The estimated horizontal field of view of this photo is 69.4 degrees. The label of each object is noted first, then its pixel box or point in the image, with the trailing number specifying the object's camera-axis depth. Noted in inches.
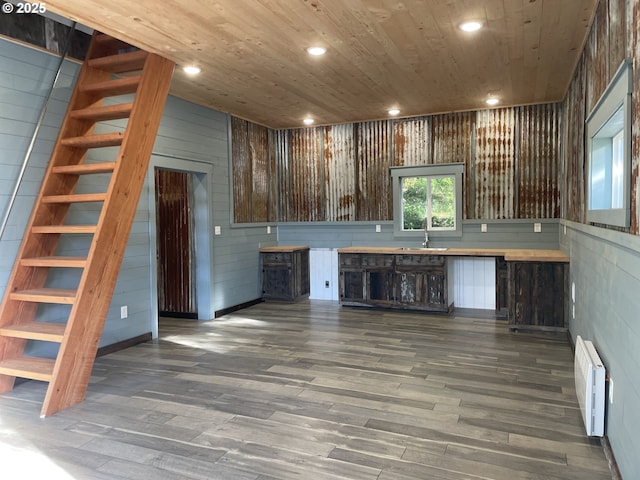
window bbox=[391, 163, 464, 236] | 272.2
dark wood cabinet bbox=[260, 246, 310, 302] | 292.5
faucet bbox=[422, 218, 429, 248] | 276.7
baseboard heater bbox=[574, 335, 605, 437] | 104.1
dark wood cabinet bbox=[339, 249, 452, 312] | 252.8
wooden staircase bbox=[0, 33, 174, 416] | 133.5
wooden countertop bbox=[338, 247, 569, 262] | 208.5
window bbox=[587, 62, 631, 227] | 89.2
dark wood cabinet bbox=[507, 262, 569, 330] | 205.0
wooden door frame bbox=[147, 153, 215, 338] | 247.1
